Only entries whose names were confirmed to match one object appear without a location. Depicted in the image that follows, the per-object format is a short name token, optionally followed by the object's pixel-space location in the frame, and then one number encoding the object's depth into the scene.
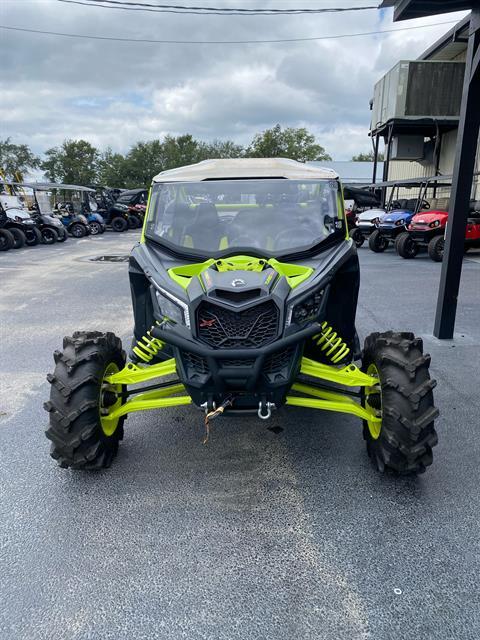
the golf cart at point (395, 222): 14.70
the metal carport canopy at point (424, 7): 5.29
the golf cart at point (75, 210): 21.55
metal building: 20.58
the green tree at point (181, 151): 62.81
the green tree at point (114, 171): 61.59
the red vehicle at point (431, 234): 12.53
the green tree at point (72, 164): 57.41
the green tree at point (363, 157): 90.31
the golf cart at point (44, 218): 18.06
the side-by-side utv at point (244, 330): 2.65
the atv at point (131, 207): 24.45
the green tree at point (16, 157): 53.50
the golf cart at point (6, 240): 15.59
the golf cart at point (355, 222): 17.61
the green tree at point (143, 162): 62.75
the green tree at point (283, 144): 55.84
